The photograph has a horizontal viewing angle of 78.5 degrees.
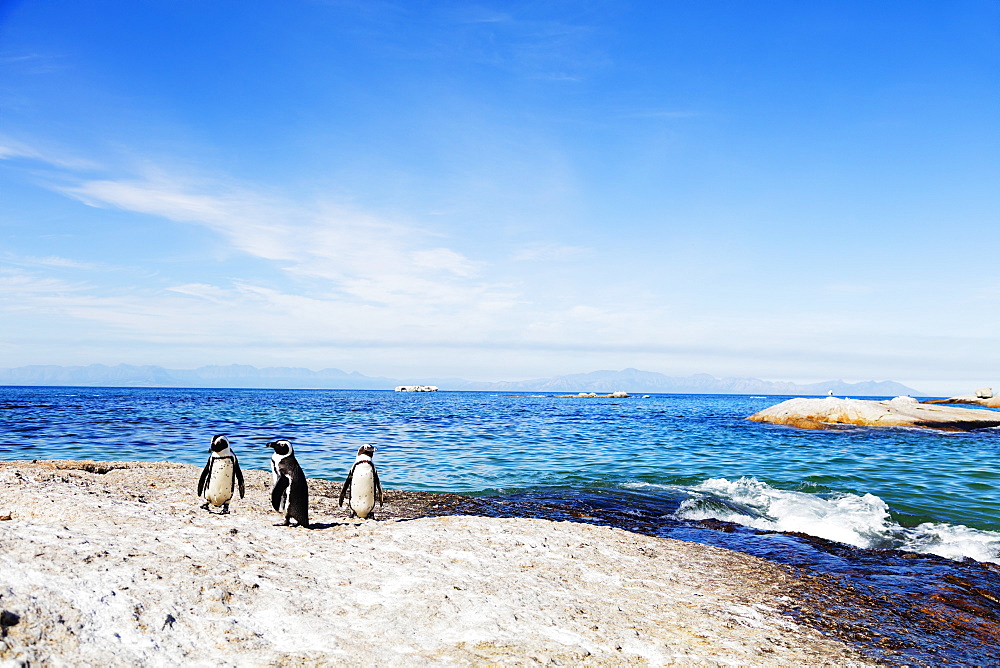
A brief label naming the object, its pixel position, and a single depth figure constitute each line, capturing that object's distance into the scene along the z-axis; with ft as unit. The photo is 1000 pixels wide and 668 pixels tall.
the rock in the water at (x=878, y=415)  102.37
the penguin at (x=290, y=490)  26.78
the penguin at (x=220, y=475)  29.89
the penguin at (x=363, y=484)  30.17
